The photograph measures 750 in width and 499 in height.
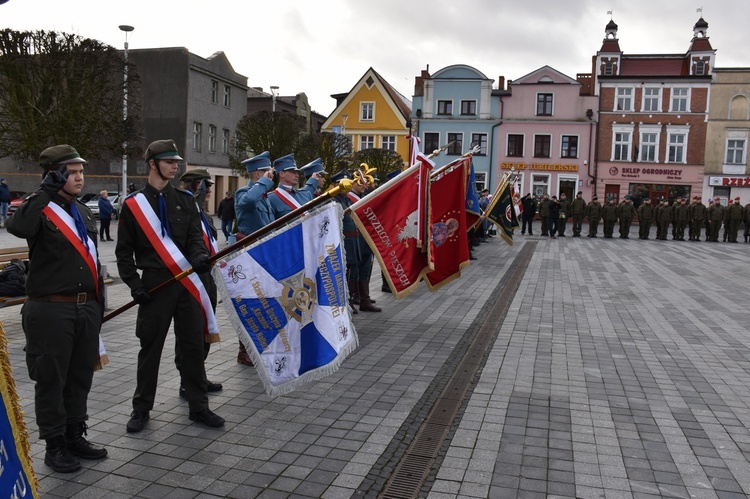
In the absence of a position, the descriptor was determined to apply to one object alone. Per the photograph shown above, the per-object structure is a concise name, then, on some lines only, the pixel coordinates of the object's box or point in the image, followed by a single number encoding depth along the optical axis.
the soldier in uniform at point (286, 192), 7.55
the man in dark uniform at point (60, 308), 4.23
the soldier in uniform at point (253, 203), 6.59
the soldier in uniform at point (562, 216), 29.02
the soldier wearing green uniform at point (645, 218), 29.19
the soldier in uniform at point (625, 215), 29.36
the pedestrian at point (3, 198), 25.81
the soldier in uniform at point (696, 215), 28.84
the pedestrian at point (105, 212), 21.28
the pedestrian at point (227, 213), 21.39
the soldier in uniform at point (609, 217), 29.66
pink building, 48.81
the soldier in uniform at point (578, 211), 29.16
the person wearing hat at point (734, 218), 28.62
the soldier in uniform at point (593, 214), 29.70
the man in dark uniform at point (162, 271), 4.87
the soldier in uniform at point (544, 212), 28.94
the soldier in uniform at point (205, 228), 5.82
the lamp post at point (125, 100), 22.08
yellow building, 52.50
